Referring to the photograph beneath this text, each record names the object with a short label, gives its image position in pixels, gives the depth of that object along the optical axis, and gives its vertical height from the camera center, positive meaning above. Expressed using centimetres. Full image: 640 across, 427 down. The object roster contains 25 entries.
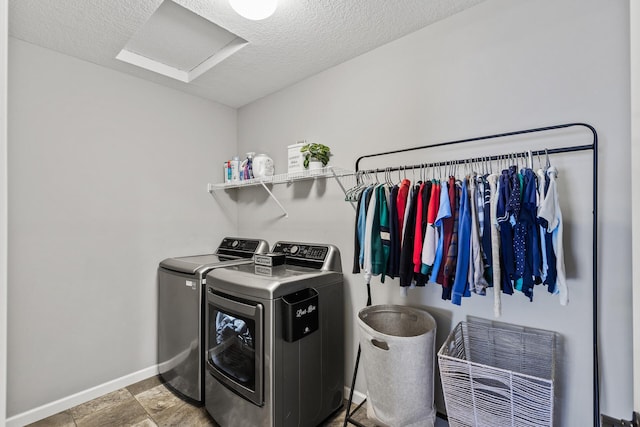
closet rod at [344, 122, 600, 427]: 128 -21
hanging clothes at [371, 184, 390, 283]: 167 -14
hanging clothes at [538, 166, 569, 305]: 121 -7
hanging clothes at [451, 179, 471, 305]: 139 -20
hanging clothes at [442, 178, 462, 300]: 143 -20
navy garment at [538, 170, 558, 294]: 125 -21
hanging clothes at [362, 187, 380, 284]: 169 -15
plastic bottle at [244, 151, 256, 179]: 275 +37
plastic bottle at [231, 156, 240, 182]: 286 +37
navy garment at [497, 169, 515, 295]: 129 -10
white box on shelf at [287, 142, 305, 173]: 233 +39
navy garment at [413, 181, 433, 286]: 153 -1
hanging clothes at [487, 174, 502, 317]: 131 -19
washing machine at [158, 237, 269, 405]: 210 -79
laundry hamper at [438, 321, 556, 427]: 123 -74
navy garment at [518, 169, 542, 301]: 125 -9
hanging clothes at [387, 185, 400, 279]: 163 -16
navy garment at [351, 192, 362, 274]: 177 -22
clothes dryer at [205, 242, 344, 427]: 164 -78
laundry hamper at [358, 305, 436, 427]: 151 -84
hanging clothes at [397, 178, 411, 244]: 163 +4
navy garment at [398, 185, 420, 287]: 157 -19
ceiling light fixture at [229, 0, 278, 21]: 150 +100
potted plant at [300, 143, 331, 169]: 223 +40
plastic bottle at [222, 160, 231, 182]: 291 +36
